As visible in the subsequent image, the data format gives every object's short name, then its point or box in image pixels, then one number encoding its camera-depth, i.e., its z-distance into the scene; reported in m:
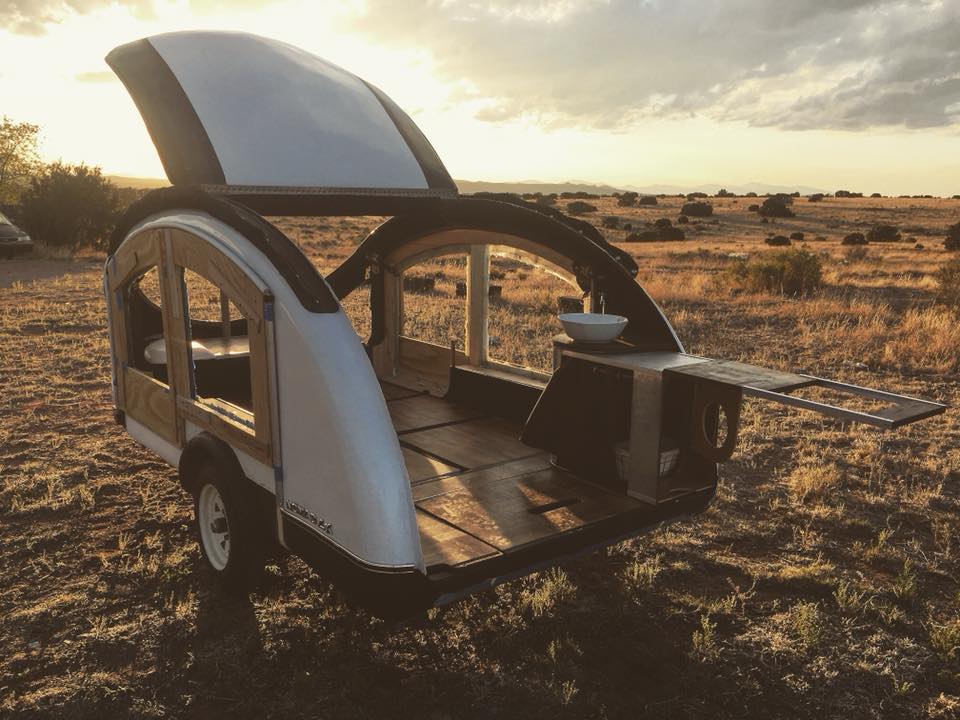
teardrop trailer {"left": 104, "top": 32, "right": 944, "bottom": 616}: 4.02
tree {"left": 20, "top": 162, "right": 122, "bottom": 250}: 28.77
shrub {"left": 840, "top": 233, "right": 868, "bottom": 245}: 35.31
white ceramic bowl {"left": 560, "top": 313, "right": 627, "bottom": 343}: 5.27
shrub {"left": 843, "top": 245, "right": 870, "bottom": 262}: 27.41
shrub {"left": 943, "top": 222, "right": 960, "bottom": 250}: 29.67
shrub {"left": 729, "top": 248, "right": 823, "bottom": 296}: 19.53
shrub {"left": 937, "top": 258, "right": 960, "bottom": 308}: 16.46
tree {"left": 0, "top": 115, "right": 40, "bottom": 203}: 34.62
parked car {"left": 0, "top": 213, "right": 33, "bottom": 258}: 25.55
